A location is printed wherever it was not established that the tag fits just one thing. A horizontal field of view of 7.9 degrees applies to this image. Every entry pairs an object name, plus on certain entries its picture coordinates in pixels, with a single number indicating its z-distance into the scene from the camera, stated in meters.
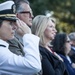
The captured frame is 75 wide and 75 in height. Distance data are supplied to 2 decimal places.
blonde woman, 7.52
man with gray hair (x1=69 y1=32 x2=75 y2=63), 12.63
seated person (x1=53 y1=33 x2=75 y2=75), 10.10
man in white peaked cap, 5.51
